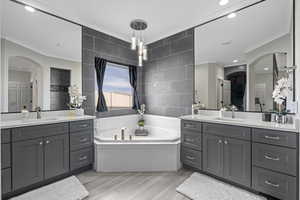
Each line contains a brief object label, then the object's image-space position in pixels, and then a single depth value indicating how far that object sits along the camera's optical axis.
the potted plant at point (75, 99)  2.78
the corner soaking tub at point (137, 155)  2.58
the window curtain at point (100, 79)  3.26
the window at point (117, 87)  3.54
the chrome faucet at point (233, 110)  2.57
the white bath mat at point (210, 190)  1.95
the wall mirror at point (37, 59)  2.21
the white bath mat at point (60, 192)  1.93
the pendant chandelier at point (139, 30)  2.58
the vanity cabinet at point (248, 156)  1.72
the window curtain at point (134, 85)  3.94
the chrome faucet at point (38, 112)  2.40
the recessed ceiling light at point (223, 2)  2.33
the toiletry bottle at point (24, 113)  2.27
